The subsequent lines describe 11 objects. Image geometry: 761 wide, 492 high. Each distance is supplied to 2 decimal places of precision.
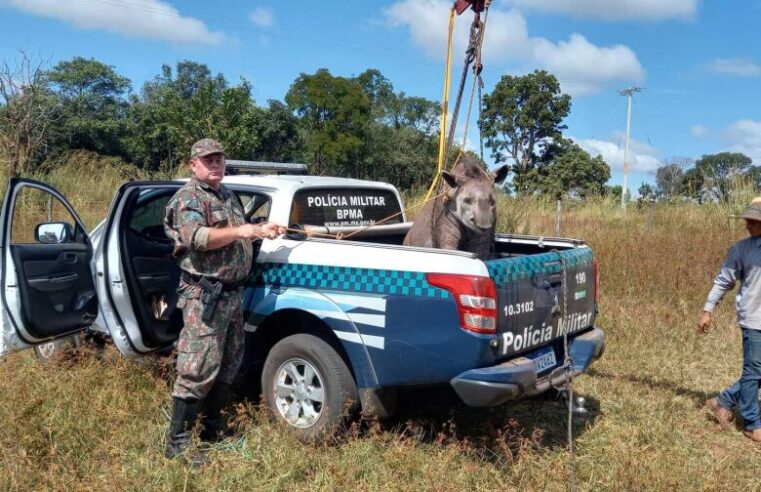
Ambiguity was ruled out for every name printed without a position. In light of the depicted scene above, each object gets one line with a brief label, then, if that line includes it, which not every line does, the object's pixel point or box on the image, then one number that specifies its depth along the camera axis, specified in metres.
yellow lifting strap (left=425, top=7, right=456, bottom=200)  5.16
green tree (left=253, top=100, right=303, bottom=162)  39.94
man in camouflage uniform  3.65
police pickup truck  3.40
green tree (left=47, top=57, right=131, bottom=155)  40.09
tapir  4.66
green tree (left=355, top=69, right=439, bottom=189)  44.84
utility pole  14.68
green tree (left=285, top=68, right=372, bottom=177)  40.97
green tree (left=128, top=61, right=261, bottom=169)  28.06
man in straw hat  4.61
